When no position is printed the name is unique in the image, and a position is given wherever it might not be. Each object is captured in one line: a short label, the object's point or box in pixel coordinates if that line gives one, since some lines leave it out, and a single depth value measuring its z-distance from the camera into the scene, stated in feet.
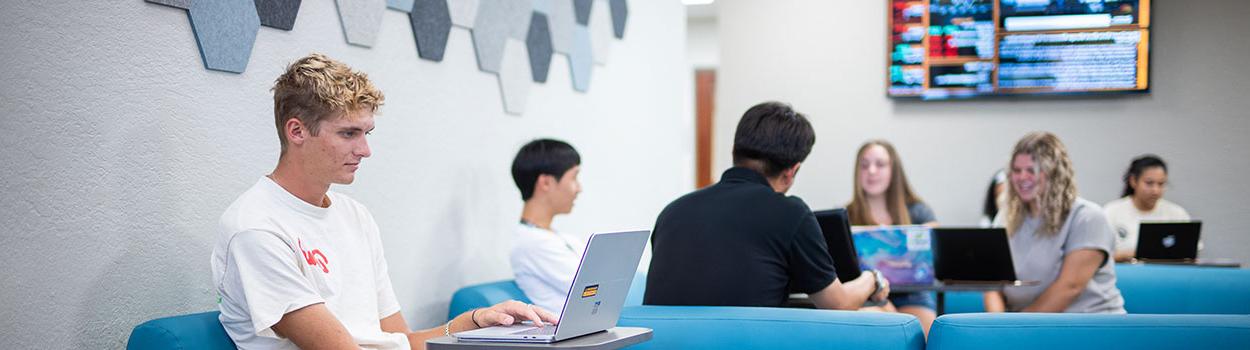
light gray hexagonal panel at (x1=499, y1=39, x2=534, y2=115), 12.23
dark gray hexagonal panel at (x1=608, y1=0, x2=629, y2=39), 14.87
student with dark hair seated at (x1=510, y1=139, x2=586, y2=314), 11.41
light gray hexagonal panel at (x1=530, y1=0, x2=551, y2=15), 12.74
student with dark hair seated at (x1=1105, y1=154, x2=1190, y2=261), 18.08
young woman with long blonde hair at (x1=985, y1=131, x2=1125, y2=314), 12.35
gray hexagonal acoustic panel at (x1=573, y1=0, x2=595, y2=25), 13.75
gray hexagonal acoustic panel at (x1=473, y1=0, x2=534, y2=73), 11.62
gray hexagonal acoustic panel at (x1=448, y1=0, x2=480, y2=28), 11.12
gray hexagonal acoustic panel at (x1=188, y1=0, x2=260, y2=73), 7.74
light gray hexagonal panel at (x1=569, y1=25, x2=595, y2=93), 13.75
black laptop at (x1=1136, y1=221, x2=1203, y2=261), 15.89
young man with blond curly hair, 6.71
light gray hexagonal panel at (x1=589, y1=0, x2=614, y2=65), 14.26
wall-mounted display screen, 18.39
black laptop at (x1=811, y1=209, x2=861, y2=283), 10.30
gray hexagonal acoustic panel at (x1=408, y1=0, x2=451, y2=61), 10.47
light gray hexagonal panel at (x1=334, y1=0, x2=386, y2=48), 9.44
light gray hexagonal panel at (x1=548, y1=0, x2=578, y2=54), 13.21
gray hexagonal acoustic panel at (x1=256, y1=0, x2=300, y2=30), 8.32
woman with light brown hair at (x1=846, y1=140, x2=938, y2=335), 16.55
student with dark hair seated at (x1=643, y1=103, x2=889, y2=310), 9.33
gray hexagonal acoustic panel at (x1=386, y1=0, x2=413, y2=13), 10.04
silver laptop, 6.81
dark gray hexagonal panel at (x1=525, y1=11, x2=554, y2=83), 12.71
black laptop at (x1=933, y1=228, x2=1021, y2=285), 12.34
